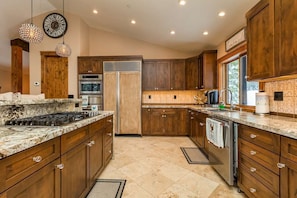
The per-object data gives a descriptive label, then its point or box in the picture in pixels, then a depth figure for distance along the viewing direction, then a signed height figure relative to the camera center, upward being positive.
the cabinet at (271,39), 1.25 +0.68
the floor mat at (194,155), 2.29 -1.11
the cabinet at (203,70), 3.46 +0.81
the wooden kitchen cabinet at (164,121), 3.72 -0.65
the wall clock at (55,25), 3.84 +2.24
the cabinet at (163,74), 3.94 +0.77
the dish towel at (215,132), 1.71 -0.49
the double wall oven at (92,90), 3.74 +0.26
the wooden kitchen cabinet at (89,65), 3.73 +1.00
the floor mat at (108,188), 1.51 -1.14
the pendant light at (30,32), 2.21 +1.16
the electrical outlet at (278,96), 1.67 +0.04
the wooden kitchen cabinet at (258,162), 1.09 -0.62
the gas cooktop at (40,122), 1.10 -0.20
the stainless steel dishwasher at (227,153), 1.60 -0.72
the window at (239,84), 2.39 +0.31
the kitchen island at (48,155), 0.69 -0.41
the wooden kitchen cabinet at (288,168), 0.93 -0.53
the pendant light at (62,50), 2.72 +1.05
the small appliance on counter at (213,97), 3.16 +0.04
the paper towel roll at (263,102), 1.80 -0.05
